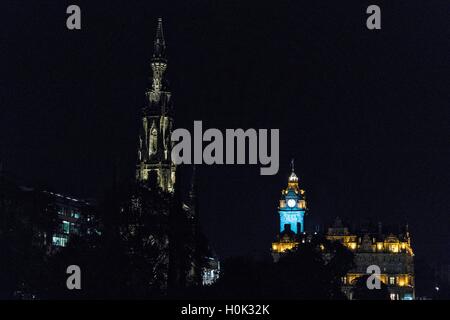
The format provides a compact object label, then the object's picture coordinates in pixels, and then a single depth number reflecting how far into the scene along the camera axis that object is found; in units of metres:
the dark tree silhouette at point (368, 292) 123.38
